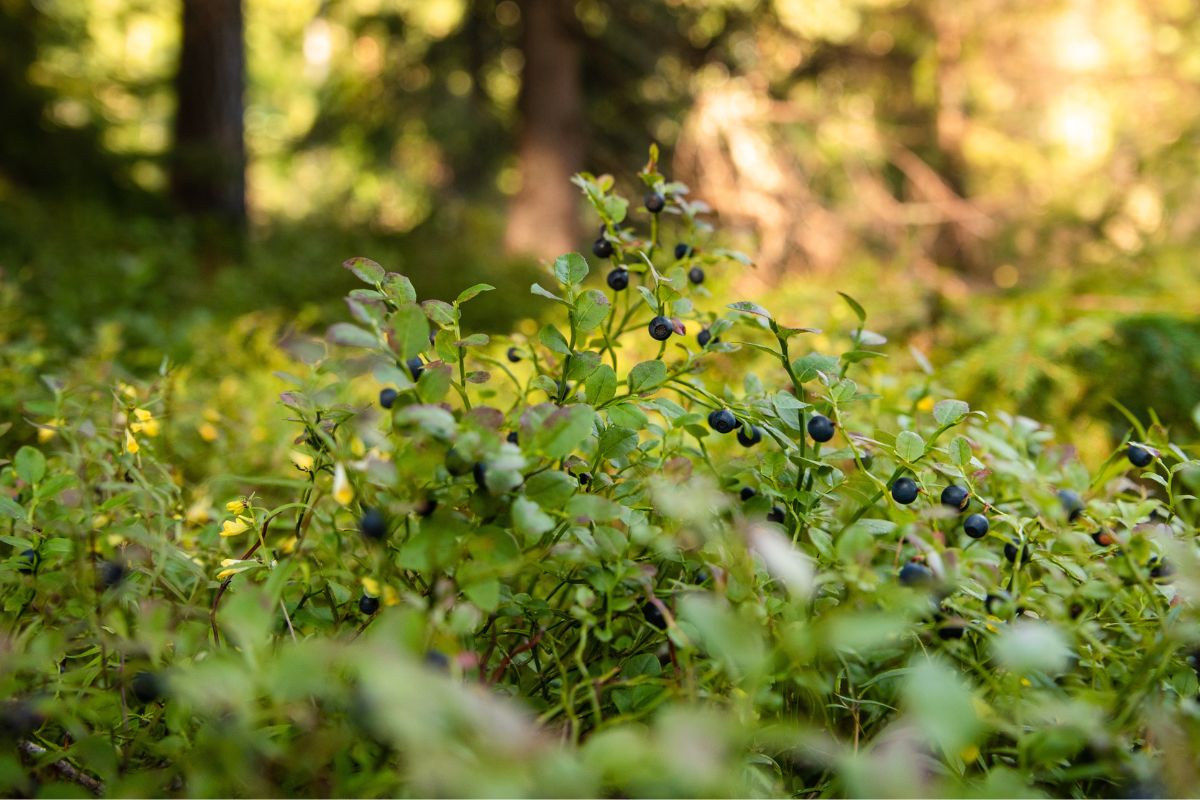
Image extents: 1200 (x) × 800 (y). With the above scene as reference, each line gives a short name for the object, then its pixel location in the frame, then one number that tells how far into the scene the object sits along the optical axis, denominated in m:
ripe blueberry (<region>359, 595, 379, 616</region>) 0.61
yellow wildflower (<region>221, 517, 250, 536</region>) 0.63
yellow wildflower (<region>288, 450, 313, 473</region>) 0.61
